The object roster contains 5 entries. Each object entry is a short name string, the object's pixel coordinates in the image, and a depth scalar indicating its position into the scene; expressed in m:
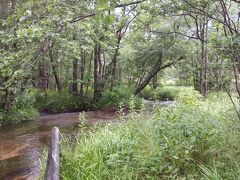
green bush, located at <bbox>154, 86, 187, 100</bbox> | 15.05
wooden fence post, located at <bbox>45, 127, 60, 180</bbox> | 2.33
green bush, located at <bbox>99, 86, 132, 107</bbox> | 10.23
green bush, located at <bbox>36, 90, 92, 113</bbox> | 9.66
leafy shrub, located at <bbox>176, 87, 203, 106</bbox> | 5.01
